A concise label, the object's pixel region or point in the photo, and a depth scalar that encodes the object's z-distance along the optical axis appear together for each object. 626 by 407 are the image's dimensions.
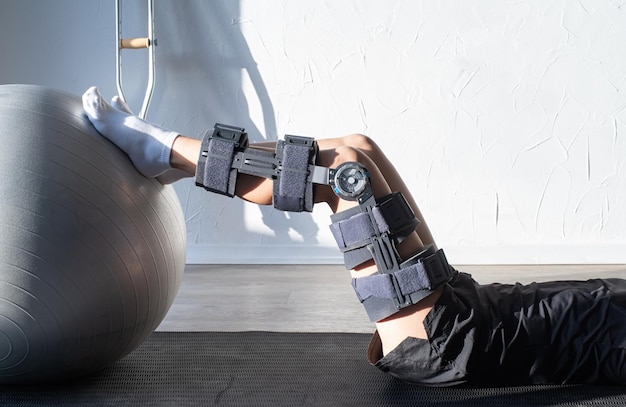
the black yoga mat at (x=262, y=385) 1.67
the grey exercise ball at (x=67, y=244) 1.57
